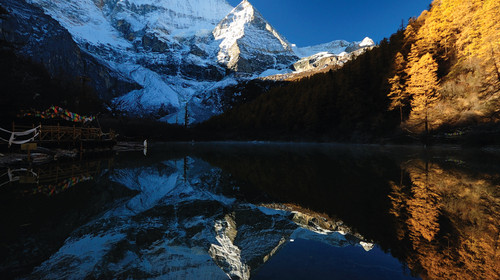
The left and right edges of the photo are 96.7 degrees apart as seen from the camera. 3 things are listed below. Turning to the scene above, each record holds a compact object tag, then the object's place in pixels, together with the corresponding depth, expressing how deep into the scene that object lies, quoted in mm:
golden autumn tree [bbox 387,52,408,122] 32362
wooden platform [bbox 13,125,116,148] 18141
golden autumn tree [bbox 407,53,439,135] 27878
